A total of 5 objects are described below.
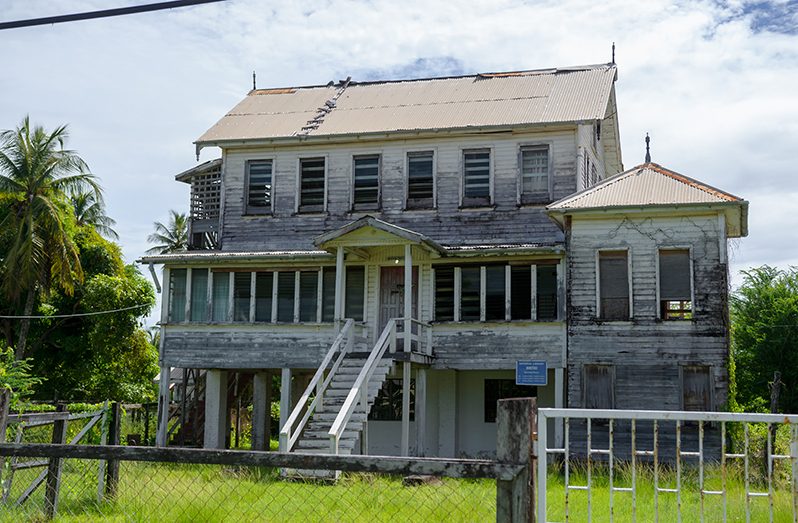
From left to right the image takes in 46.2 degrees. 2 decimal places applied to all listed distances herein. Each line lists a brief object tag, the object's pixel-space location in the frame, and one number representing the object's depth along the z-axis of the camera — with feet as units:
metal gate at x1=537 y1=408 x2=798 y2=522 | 21.21
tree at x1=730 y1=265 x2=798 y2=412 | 125.90
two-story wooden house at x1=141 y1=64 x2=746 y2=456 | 69.92
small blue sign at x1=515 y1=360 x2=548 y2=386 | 71.13
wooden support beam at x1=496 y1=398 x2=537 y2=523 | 18.03
